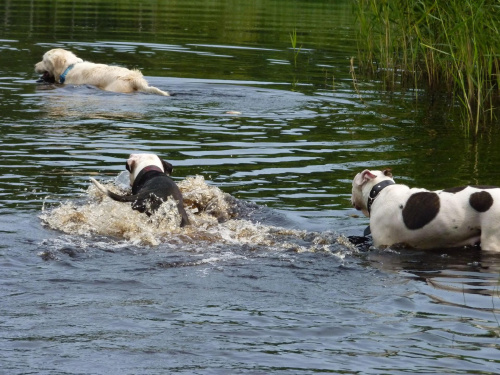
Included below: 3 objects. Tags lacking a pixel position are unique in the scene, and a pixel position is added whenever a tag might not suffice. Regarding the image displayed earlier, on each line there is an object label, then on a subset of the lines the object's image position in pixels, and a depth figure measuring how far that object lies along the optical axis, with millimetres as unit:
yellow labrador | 31750
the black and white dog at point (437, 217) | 14742
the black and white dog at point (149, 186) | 16531
